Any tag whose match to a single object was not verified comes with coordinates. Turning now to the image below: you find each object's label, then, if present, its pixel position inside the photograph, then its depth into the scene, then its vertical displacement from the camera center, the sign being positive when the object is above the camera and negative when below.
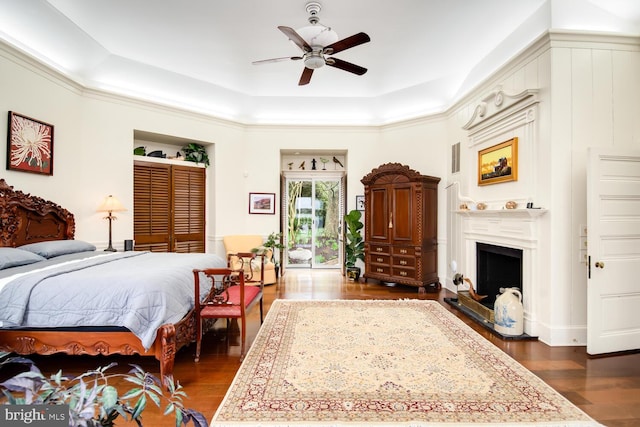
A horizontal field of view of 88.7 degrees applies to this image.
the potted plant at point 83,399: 0.72 -0.43
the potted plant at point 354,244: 6.27 -0.54
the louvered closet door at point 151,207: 5.41 +0.14
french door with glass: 7.47 -0.19
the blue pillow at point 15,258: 2.80 -0.38
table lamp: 4.58 +0.12
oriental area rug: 2.06 -1.25
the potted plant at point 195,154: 6.05 +1.16
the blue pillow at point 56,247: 3.40 -0.35
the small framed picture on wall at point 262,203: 6.55 +0.25
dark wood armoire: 5.35 -0.17
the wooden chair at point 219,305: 2.88 -0.82
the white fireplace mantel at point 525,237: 3.40 -0.24
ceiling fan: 3.20 +1.73
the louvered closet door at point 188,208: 5.88 +0.14
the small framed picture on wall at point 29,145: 3.65 +0.83
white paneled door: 3.00 -0.31
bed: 2.40 -0.72
